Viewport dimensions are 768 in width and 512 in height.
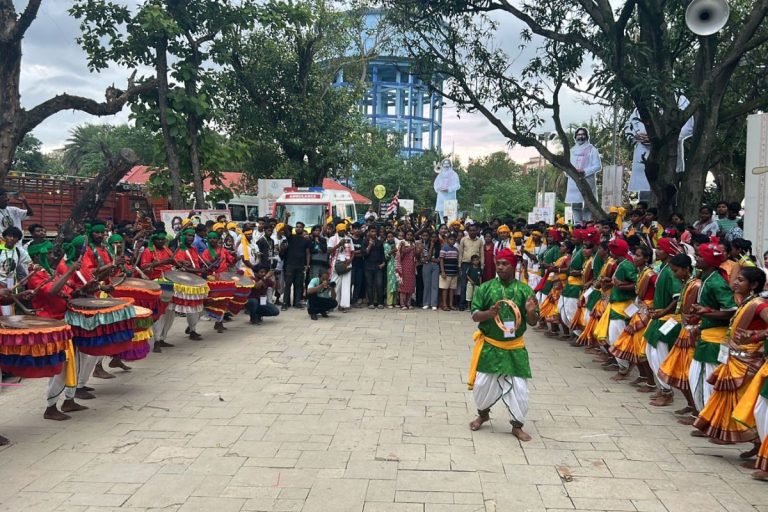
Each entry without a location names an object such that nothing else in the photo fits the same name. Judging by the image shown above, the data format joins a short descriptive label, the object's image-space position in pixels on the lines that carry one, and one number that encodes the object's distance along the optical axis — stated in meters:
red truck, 19.62
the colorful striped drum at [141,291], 7.95
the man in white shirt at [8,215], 9.85
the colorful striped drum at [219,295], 10.55
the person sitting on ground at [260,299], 12.26
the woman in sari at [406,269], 14.80
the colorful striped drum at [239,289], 10.89
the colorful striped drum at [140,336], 7.08
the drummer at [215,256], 10.97
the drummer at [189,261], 10.18
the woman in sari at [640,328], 7.61
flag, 25.51
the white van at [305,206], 19.38
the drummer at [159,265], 9.38
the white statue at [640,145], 12.21
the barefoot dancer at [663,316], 6.88
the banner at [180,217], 14.95
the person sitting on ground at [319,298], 12.91
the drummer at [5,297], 5.71
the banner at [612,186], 14.68
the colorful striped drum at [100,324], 6.43
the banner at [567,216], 21.42
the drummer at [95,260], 6.96
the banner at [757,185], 7.83
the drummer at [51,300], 6.38
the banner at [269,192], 20.53
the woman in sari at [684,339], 6.29
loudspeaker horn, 9.63
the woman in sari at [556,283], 11.26
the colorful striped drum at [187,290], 9.52
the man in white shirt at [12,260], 7.75
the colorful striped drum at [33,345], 5.48
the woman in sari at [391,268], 14.95
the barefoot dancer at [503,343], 5.93
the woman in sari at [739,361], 5.28
